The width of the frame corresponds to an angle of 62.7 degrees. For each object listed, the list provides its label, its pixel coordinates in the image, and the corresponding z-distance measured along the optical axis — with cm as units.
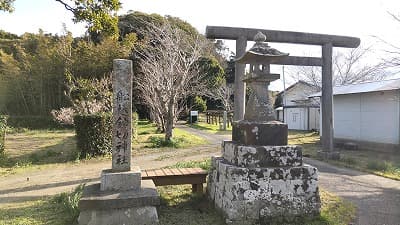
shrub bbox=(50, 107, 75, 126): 1839
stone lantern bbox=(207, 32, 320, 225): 469
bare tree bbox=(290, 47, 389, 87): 2770
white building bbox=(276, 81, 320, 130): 2727
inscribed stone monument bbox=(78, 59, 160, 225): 446
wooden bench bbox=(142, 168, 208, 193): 589
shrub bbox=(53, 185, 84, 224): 500
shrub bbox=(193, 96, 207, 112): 3248
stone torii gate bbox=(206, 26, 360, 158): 835
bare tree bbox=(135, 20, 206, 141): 1477
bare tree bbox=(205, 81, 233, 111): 3125
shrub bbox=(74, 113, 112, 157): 1149
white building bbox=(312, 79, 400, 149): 1310
